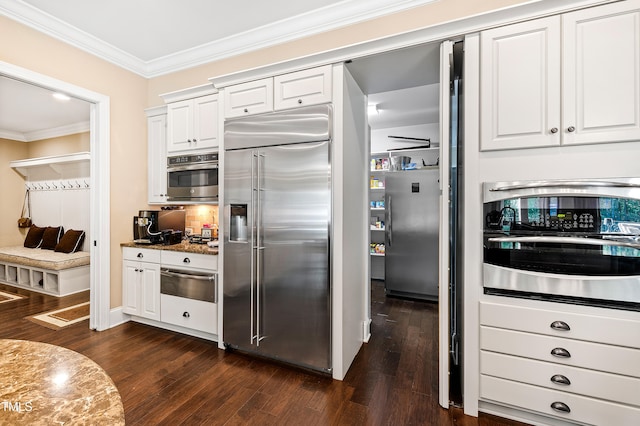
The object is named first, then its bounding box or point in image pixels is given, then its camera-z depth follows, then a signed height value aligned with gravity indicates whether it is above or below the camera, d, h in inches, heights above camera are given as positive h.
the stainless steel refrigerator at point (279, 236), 86.5 -7.5
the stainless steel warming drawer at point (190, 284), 105.4 -27.6
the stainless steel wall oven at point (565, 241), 59.9 -6.2
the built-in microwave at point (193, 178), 115.6 +14.7
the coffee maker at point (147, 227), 122.6 -6.3
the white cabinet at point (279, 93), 87.7 +39.6
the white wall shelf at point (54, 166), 201.2 +35.5
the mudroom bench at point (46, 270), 165.6 -35.7
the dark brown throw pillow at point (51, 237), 199.2 -17.3
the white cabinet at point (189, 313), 106.1 -39.0
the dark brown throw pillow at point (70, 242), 185.6 -19.3
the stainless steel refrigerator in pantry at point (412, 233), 160.9 -11.8
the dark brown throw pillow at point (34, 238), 207.0 -18.5
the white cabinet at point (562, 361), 59.8 -33.4
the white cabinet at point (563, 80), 60.1 +30.0
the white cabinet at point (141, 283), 117.7 -30.0
